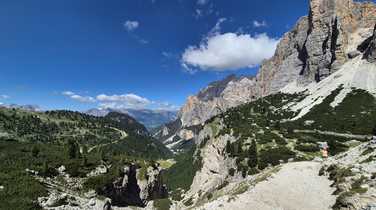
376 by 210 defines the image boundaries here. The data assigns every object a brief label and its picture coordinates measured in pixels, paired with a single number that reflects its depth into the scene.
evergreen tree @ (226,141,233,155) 113.06
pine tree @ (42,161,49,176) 78.19
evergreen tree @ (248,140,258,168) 88.25
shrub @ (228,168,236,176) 96.56
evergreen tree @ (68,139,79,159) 105.99
